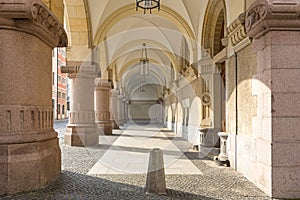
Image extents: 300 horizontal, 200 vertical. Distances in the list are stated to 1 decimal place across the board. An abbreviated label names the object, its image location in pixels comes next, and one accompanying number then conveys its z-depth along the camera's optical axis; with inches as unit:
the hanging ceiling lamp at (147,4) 290.0
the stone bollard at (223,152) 253.4
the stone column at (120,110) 933.2
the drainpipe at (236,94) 238.6
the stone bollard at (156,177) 168.6
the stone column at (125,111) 1127.8
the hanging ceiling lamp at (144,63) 699.8
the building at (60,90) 1417.3
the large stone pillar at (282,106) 163.9
